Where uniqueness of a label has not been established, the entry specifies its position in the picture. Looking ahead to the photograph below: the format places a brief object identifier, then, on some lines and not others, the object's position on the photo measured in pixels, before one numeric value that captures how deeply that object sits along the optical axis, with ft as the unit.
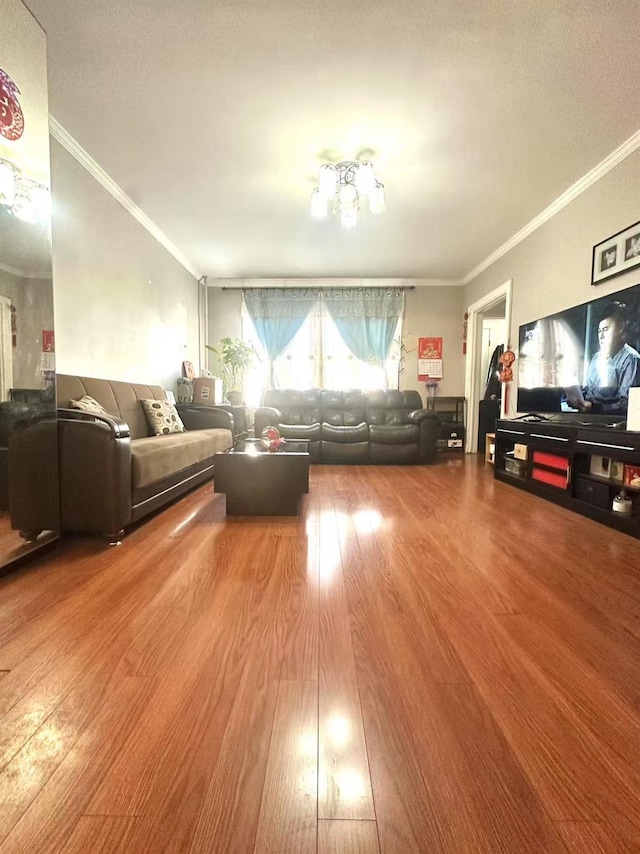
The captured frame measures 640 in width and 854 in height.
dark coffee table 7.46
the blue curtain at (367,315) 18.60
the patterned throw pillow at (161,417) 11.03
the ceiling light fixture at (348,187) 9.00
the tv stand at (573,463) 7.04
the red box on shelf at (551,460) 8.68
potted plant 17.79
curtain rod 18.56
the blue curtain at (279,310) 18.70
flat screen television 8.11
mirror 5.12
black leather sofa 14.48
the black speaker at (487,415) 16.49
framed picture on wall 8.14
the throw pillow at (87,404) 7.70
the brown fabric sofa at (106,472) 6.01
